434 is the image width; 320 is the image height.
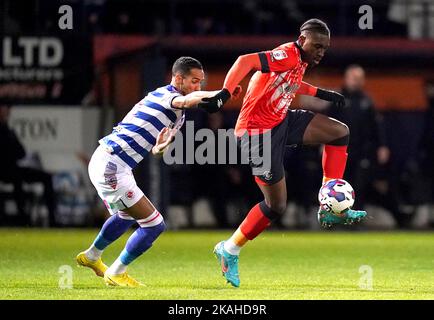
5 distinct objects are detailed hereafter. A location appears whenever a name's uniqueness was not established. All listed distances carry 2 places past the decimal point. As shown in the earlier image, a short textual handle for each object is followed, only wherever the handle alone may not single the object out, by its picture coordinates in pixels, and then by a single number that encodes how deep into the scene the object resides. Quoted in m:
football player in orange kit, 9.56
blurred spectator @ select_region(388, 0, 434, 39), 19.39
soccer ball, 9.67
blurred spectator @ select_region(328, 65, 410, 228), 16.55
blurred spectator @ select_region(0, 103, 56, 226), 17.31
